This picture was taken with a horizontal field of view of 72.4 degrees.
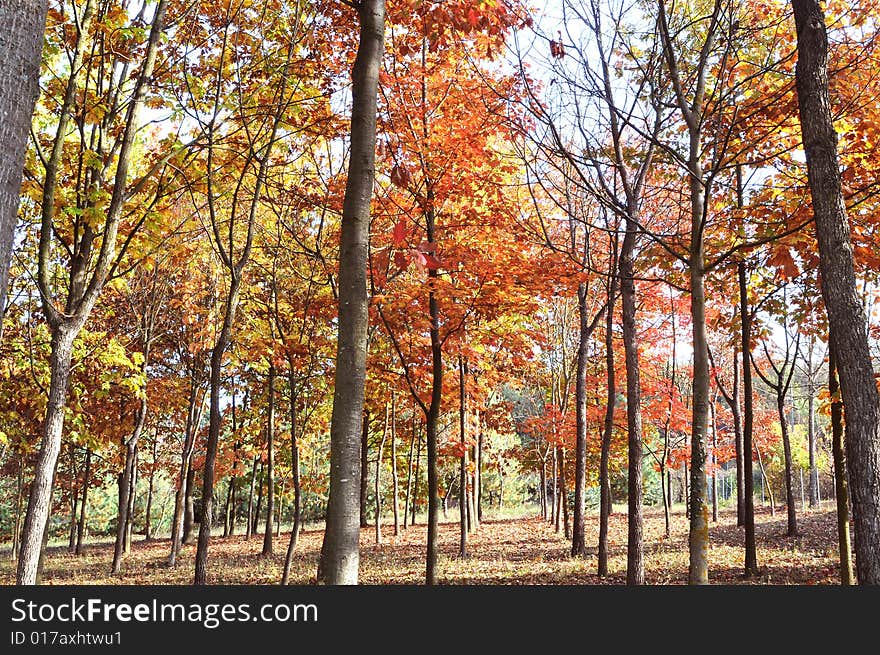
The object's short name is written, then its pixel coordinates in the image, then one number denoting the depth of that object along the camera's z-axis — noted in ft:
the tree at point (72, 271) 17.42
